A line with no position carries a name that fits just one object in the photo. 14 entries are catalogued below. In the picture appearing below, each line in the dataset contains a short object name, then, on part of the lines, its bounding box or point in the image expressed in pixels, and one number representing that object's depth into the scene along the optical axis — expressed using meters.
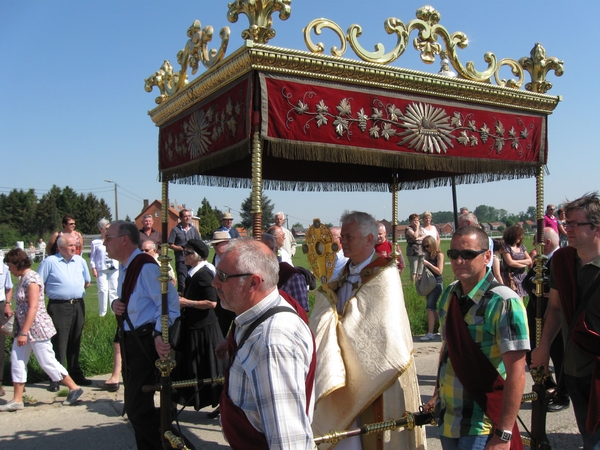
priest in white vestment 3.13
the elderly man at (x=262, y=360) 1.83
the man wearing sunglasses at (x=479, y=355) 2.49
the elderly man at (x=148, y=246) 6.55
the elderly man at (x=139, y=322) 3.96
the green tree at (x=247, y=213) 50.16
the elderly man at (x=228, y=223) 9.25
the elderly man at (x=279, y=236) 5.68
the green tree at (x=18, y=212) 75.25
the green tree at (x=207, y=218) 53.34
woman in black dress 5.30
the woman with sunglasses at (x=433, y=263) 7.90
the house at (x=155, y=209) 38.21
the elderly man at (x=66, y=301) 6.55
